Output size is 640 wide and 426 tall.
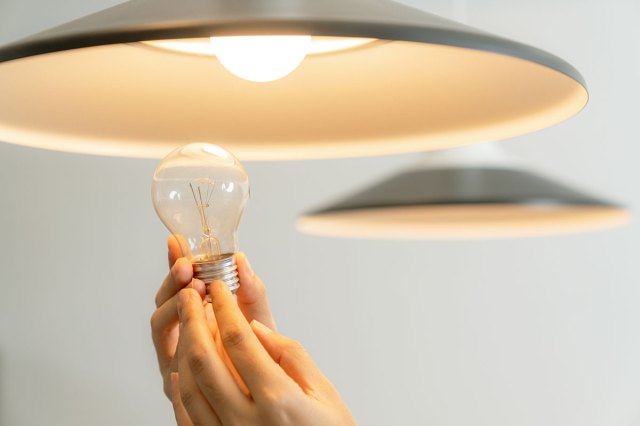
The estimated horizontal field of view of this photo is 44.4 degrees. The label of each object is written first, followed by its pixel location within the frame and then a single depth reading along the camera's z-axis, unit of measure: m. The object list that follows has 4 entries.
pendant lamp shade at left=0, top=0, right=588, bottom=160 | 0.53
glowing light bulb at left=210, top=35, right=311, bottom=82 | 0.53
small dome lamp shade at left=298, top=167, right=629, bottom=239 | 0.95
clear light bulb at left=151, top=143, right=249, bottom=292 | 0.66
